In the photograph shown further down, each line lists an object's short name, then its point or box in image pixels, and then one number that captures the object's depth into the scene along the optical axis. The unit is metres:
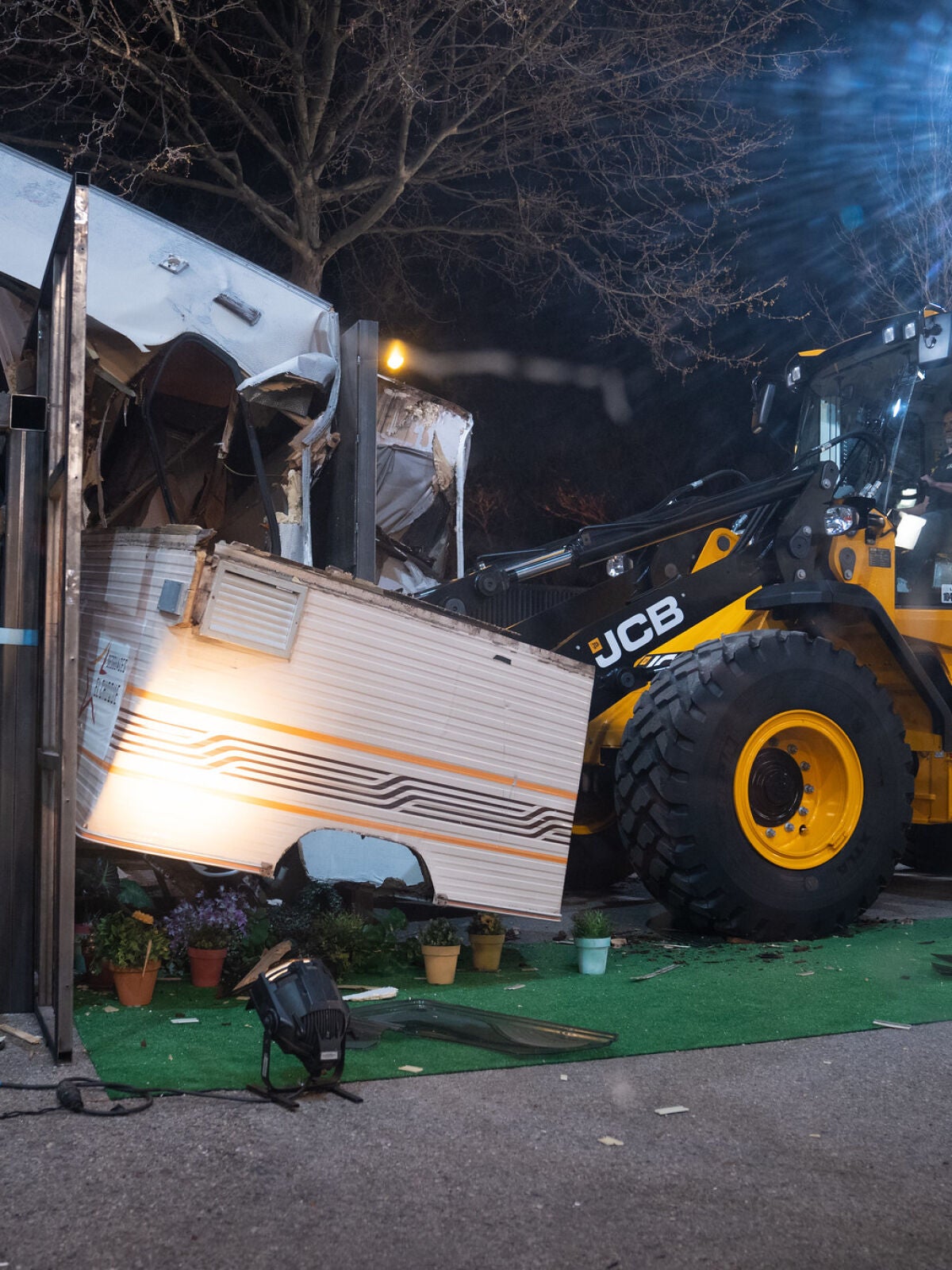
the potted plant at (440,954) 5.66
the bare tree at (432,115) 12.73
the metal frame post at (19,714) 4.93
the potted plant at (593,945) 5.87
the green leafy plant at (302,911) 5.88
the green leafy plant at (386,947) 5.91
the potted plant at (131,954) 5.10
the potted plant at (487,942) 5.99
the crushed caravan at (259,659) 5.09
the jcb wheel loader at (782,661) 6.36
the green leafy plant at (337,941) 5.70
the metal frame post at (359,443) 7.46
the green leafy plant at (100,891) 5.70
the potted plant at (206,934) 5.43
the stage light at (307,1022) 3.83
